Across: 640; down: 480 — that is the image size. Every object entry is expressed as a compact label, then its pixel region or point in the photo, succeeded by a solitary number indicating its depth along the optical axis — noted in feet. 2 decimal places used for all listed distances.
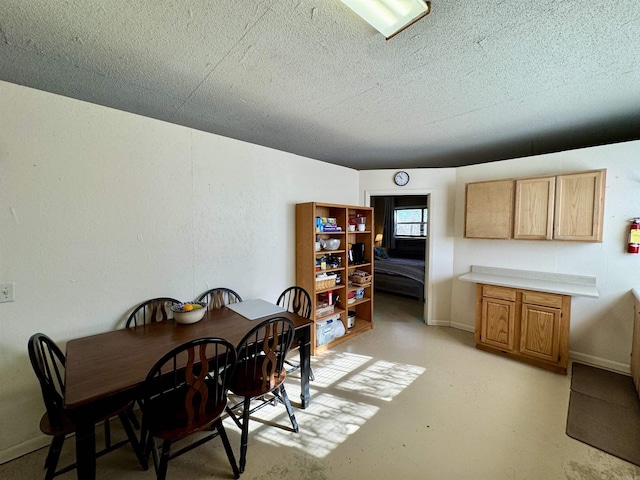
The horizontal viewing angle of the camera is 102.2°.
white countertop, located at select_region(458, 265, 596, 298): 8.68
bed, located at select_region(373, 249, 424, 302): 16.79
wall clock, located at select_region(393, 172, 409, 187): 12.87
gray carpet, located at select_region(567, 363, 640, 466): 5.88
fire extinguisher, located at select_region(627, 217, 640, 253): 8.31
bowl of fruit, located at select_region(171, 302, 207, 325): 6.73
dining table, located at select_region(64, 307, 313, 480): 4.01
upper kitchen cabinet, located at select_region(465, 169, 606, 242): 8.63
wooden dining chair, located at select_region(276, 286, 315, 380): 8.30
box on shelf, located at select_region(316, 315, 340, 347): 10.34
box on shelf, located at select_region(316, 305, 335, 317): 10.52
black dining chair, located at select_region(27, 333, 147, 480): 4.29
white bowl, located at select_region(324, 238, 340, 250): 10.64
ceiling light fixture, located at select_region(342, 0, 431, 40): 4.05
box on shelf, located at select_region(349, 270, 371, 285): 12.15
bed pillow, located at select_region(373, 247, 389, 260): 20.99
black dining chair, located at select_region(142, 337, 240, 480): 4.46
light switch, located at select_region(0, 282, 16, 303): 5.38
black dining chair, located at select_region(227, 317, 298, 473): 5.51
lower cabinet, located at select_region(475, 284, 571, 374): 8.59
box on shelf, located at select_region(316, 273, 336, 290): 10.30
